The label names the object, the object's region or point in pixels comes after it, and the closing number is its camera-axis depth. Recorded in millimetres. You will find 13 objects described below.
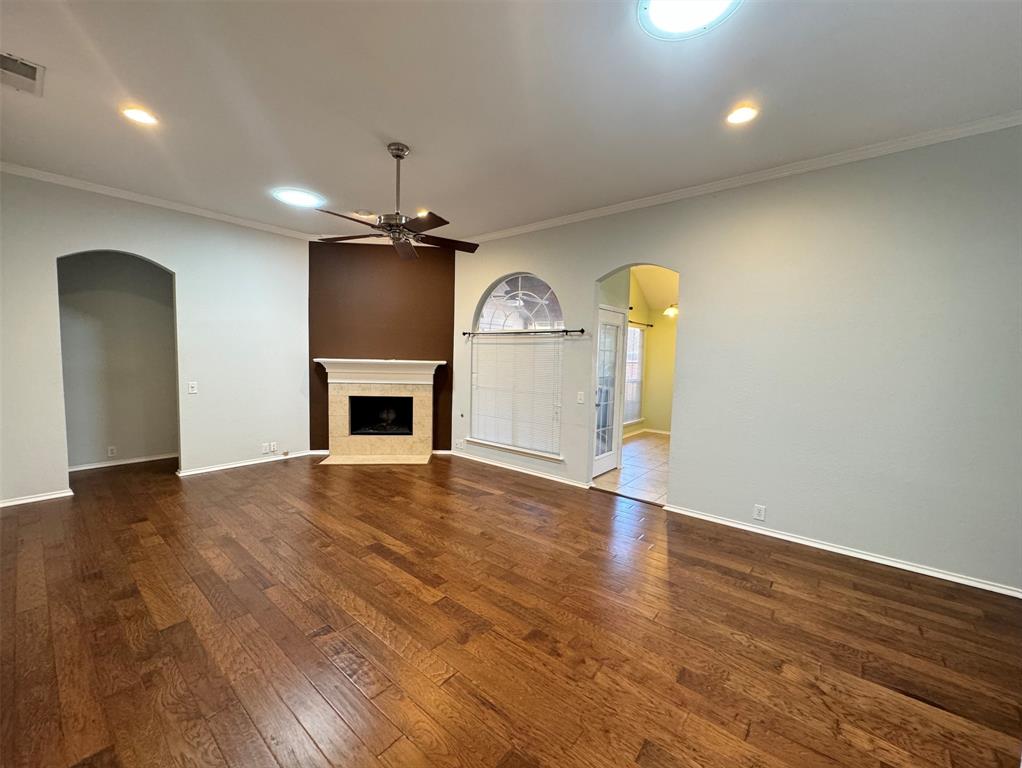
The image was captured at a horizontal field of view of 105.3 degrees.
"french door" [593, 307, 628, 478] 5020
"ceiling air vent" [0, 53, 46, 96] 2223
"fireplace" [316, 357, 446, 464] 5570
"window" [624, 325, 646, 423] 7691
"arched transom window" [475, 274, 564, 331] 5055
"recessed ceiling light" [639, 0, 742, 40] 1744
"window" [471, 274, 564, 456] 4980
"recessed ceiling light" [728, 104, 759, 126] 2512
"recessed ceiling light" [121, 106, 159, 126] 2662
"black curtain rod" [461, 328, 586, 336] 4691
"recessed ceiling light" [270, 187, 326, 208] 4008
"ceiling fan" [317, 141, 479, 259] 2967
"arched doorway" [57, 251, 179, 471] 4684
